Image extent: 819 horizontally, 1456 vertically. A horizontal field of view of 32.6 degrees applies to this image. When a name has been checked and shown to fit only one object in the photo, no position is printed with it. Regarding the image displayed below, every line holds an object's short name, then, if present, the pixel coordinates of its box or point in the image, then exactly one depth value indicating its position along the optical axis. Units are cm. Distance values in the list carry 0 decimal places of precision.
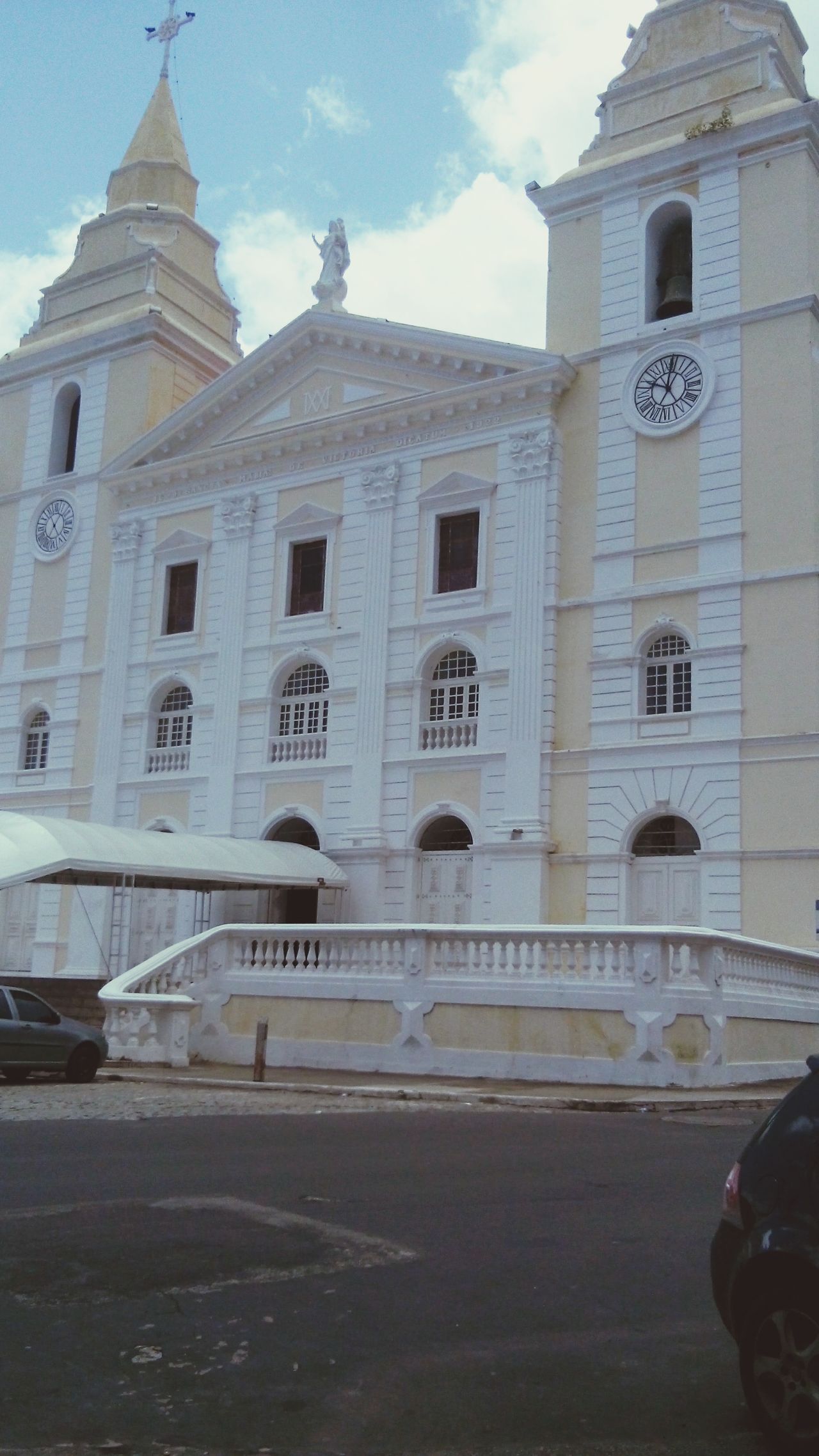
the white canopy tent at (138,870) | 2230
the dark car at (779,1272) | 411
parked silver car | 1653
